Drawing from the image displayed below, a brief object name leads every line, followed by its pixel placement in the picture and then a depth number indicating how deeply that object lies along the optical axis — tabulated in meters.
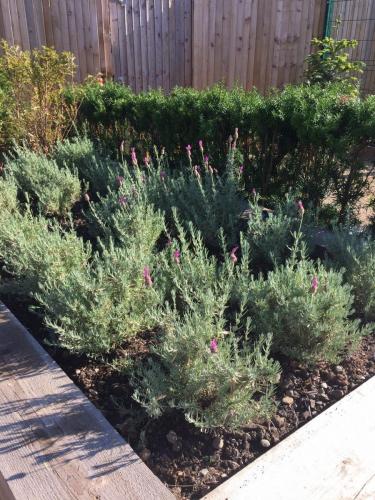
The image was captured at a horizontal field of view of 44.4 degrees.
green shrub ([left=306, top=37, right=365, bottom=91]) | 7.51
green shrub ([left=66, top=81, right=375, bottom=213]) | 3.45
